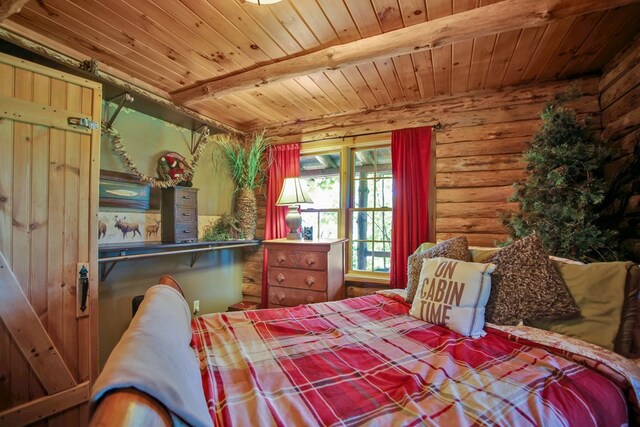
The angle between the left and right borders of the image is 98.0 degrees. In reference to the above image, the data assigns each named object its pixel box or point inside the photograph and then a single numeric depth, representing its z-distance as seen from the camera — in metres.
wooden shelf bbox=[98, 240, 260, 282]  1.89
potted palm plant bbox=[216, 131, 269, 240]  3.17
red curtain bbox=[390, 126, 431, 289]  2.59
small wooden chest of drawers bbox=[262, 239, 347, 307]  2.47
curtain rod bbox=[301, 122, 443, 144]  2.60
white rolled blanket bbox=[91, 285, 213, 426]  0.50
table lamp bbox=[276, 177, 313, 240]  2.72
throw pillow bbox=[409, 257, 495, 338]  1.36
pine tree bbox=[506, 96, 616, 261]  1.72
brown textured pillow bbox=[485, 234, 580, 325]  1.30
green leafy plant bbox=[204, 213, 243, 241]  3.04
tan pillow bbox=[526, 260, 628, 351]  1.16
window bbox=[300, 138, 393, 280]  2.94
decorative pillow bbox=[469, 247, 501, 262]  1.67
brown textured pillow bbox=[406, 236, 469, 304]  1.69
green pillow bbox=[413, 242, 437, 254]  2.21
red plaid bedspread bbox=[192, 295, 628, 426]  0.76
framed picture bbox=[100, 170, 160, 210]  2.17
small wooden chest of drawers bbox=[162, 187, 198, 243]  2.44
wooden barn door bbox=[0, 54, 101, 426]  1.35
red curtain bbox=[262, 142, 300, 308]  3.18
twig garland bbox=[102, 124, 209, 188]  2.17
